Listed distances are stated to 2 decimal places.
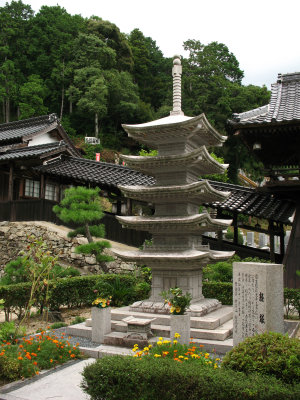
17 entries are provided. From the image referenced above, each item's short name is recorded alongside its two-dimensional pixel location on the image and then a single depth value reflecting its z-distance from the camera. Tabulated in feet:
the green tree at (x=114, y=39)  160.56
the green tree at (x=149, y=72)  175.01
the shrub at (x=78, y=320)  35.83
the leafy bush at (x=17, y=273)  43.91
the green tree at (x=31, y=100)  142.10
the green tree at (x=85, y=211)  48.69
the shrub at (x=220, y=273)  48.93
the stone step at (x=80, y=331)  32.07
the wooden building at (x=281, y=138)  45.60
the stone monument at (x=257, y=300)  22.43
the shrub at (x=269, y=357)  16.22
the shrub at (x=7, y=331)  25.31
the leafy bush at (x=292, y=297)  40.70
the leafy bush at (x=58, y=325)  35.06
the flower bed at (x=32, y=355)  22.04
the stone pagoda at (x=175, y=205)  33.81
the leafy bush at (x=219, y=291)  43.37
